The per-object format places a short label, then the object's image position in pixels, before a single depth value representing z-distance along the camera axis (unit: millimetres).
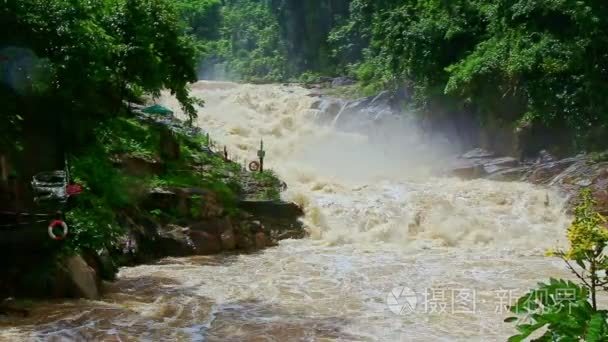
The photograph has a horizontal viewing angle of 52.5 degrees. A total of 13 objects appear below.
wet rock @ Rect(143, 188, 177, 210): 13253
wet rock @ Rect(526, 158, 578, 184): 17922
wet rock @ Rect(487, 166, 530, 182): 18828
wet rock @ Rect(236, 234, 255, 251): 13695
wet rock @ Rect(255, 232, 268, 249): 13906
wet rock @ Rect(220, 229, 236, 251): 13375
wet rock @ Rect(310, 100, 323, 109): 27172
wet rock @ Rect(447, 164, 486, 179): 19891
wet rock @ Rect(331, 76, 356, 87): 34094
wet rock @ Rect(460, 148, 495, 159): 21125
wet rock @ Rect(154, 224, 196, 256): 12531
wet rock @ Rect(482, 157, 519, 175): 19595
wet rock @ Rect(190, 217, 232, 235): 13258
